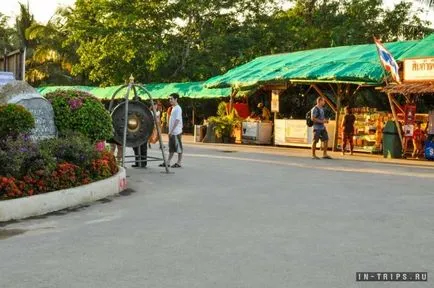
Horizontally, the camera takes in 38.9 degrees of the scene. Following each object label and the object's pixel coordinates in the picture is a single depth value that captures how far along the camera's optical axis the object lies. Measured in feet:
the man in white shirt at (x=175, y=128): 47.83
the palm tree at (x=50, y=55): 158.61
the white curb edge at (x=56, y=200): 25.77
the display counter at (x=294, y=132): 76.59
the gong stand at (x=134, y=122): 43.34
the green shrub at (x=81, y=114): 36.36
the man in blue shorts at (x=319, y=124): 56.90
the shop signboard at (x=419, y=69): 55.47
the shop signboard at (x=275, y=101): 82.33
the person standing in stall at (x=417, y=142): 60.44
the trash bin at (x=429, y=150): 58.23
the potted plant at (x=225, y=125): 87.92
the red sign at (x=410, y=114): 59.72
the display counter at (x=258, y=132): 84.23
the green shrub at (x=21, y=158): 27.89
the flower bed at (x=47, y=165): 27.81
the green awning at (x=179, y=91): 98.53
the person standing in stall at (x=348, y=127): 64.03
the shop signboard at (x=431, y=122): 58.08
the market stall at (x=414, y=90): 56.27
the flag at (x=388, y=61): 56.75
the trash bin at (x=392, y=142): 61.16
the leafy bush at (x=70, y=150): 31.96
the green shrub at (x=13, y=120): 29.96
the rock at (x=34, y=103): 33.17
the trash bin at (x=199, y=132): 91.71
